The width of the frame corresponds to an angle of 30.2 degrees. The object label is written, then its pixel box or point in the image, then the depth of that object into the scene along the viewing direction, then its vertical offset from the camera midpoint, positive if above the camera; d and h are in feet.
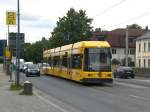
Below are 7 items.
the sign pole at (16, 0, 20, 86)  58.44 +2.22
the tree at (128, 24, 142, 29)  306.14 +39.20
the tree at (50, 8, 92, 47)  210.21 +26.28
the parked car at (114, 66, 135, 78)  110.53 -4.30
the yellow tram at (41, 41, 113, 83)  66.05 -0.16
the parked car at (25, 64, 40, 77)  113.89 -3.89
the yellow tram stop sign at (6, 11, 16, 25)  55.51 +8.73
